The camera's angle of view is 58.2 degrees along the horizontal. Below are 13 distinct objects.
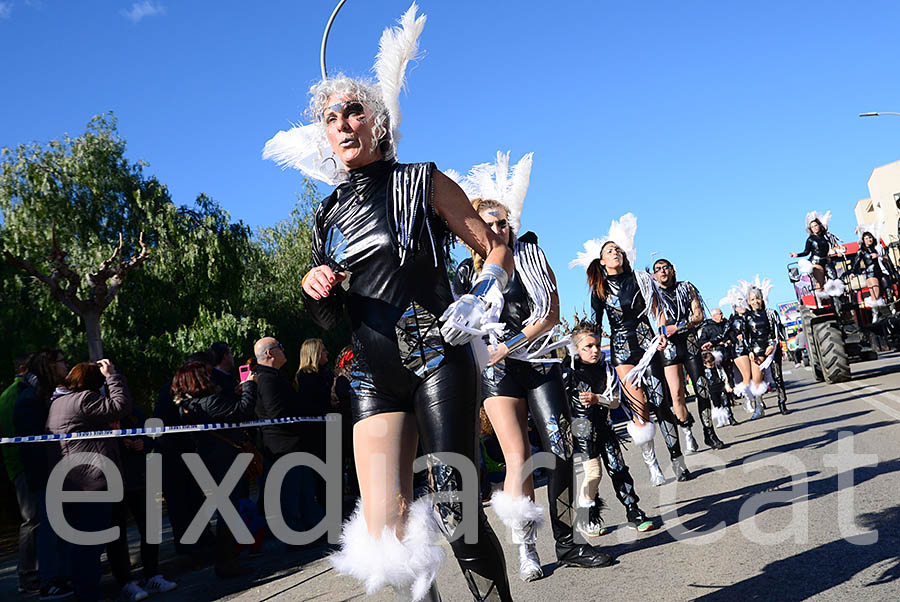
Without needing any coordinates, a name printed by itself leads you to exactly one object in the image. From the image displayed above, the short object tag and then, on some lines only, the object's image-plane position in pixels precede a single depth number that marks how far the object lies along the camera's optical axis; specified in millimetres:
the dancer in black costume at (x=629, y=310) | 6965
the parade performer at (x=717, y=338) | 15273
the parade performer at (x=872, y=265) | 14659
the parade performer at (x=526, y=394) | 4180
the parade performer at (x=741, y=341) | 13352
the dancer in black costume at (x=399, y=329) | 2703
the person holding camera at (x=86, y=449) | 5539
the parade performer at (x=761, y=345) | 12871
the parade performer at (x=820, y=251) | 15281
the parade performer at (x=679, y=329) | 8430
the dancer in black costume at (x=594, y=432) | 5395
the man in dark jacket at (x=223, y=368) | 7633
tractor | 14758
